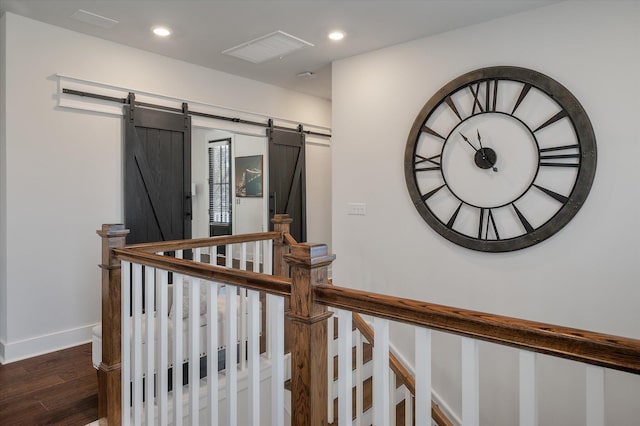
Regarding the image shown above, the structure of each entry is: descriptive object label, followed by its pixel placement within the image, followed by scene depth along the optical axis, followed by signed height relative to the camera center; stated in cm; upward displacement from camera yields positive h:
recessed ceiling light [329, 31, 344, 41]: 346 +151
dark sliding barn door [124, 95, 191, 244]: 375 +39
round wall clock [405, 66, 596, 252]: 287 +42
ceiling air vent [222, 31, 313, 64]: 356 +151
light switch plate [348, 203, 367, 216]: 397 +6
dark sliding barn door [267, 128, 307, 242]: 502 +47
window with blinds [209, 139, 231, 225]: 734 +59
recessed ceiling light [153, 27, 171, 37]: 336 +150
